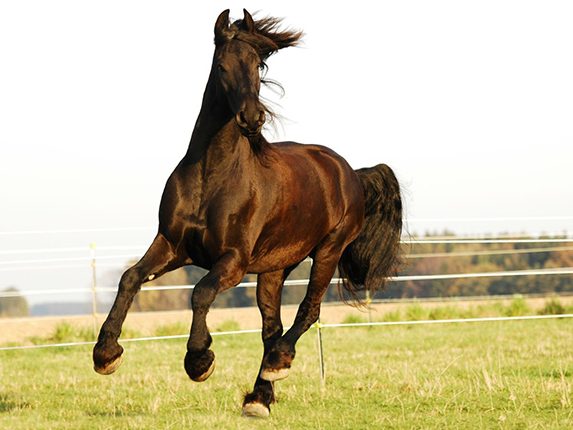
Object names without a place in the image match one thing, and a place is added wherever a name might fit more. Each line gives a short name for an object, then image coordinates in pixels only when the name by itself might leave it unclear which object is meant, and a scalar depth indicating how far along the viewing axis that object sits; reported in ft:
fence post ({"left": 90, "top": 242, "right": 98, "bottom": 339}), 96.48
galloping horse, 41.32
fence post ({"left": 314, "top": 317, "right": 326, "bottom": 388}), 58.22
